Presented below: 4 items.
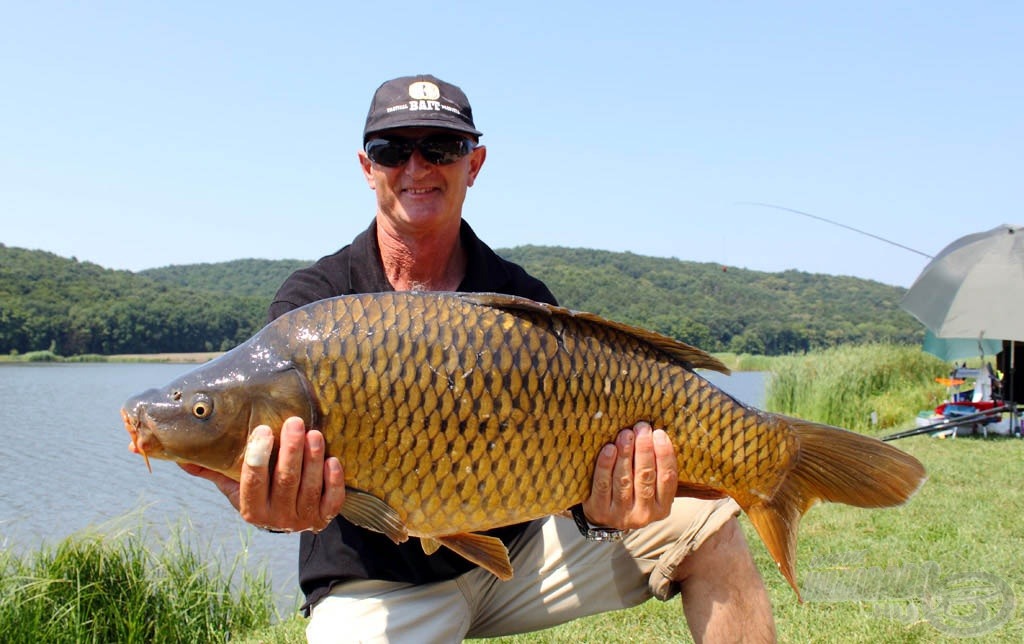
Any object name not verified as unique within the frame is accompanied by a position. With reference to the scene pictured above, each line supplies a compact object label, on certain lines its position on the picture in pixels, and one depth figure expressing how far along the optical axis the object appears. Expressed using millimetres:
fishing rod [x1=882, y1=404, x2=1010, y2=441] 6688
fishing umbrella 7633
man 1796
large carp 1666
